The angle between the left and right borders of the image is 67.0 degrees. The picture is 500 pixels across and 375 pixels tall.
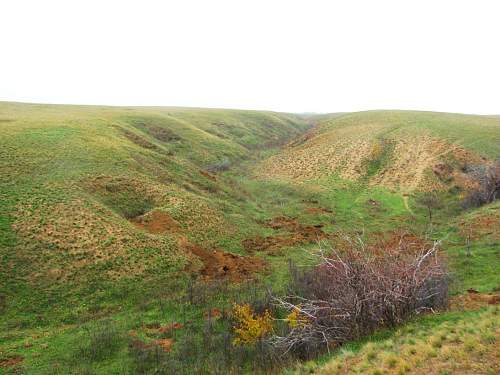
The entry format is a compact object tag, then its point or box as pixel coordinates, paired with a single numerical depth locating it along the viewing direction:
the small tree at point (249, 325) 17.62
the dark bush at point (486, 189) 37.31
